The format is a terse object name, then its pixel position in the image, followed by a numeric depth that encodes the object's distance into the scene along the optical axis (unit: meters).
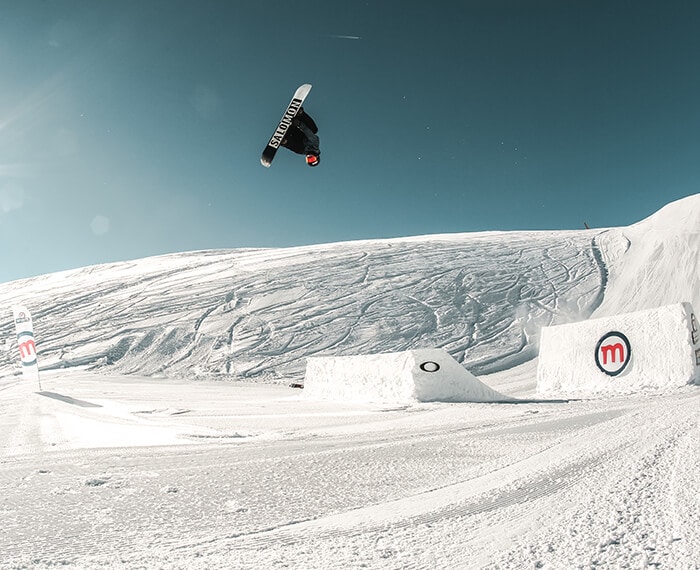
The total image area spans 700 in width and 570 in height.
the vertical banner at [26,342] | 13.44
